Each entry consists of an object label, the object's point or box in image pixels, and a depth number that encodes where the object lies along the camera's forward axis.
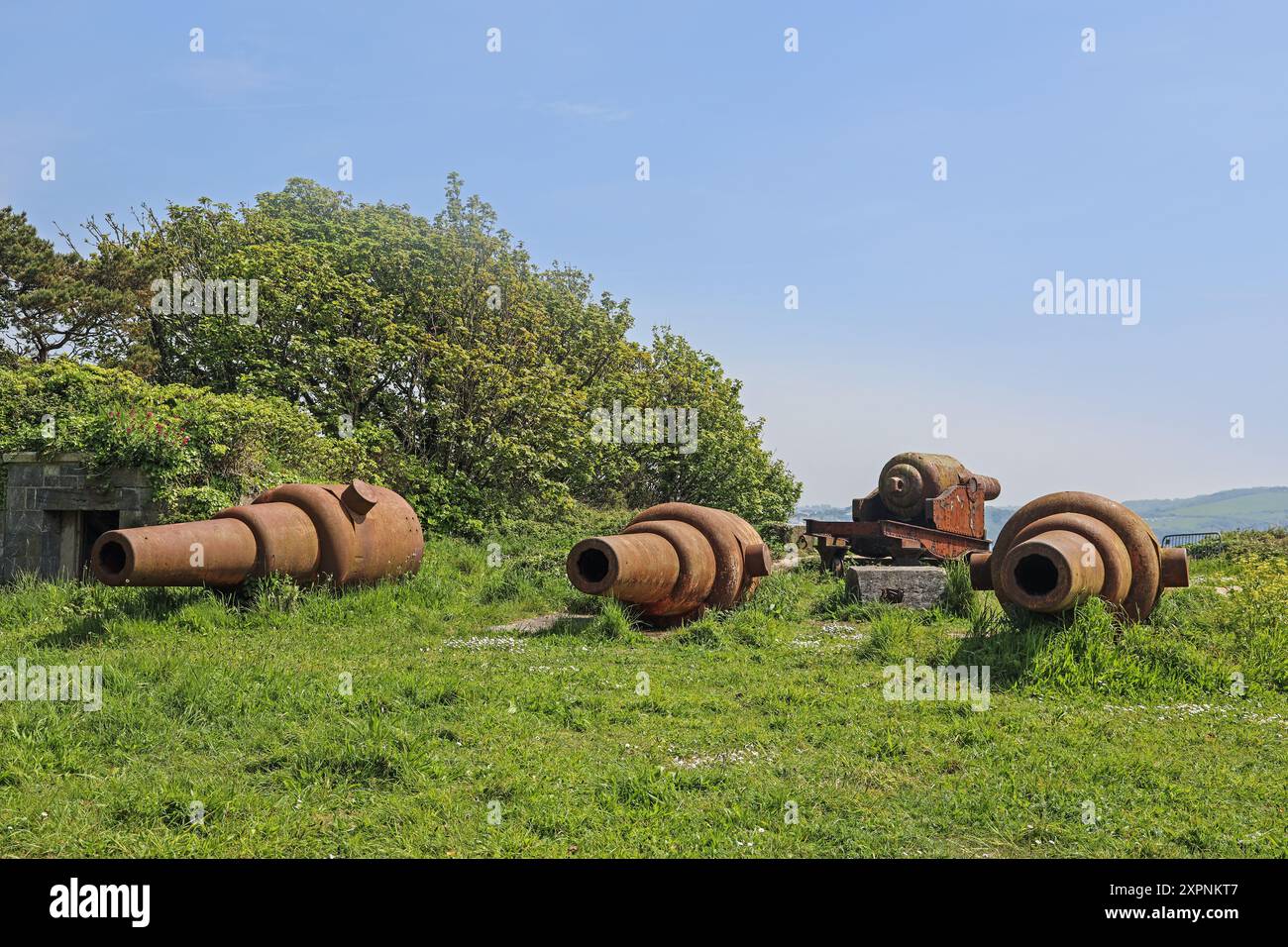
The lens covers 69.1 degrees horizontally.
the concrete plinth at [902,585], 11.23
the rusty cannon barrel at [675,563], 9.63
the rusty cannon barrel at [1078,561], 8.09
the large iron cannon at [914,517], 16.06
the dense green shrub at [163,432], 12.63
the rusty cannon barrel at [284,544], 8.89
